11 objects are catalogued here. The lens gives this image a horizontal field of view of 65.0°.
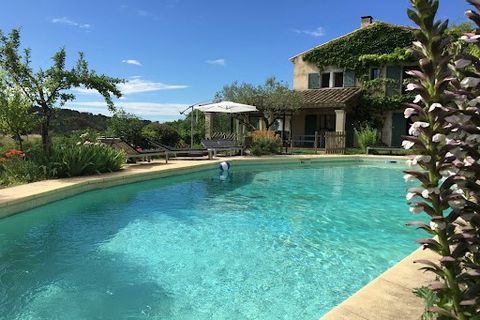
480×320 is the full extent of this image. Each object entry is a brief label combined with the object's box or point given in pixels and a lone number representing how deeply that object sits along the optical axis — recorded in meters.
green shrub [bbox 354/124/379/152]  21.02
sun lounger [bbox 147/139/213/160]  14.97
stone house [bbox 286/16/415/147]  22.88
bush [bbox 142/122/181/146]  19.41
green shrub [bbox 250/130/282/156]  18.44
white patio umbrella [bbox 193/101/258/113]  17.41
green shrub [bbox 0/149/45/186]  9.19
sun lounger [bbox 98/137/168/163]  13.06
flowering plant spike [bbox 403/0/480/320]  1.68
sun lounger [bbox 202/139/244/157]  16.92
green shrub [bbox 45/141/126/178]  10.07
